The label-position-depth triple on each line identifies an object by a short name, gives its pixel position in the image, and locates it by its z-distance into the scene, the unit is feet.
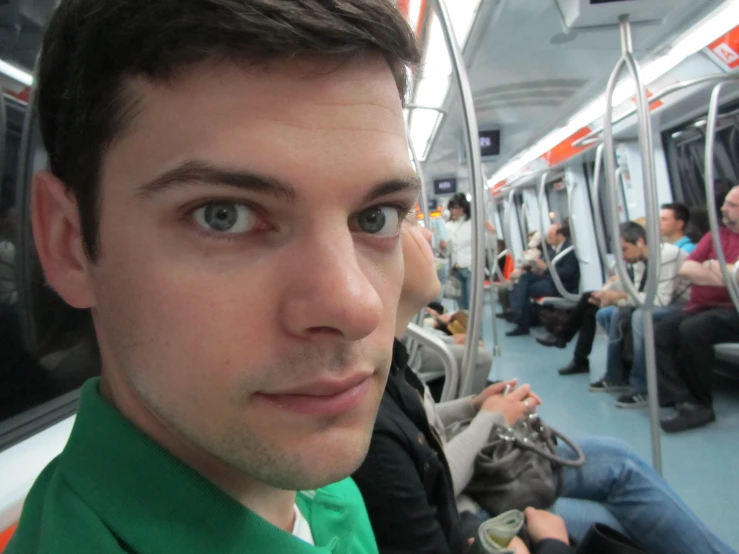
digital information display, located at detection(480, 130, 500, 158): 20.07
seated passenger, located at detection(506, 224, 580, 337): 20.12
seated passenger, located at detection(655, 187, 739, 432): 10.11
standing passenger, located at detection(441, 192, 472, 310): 17.16
